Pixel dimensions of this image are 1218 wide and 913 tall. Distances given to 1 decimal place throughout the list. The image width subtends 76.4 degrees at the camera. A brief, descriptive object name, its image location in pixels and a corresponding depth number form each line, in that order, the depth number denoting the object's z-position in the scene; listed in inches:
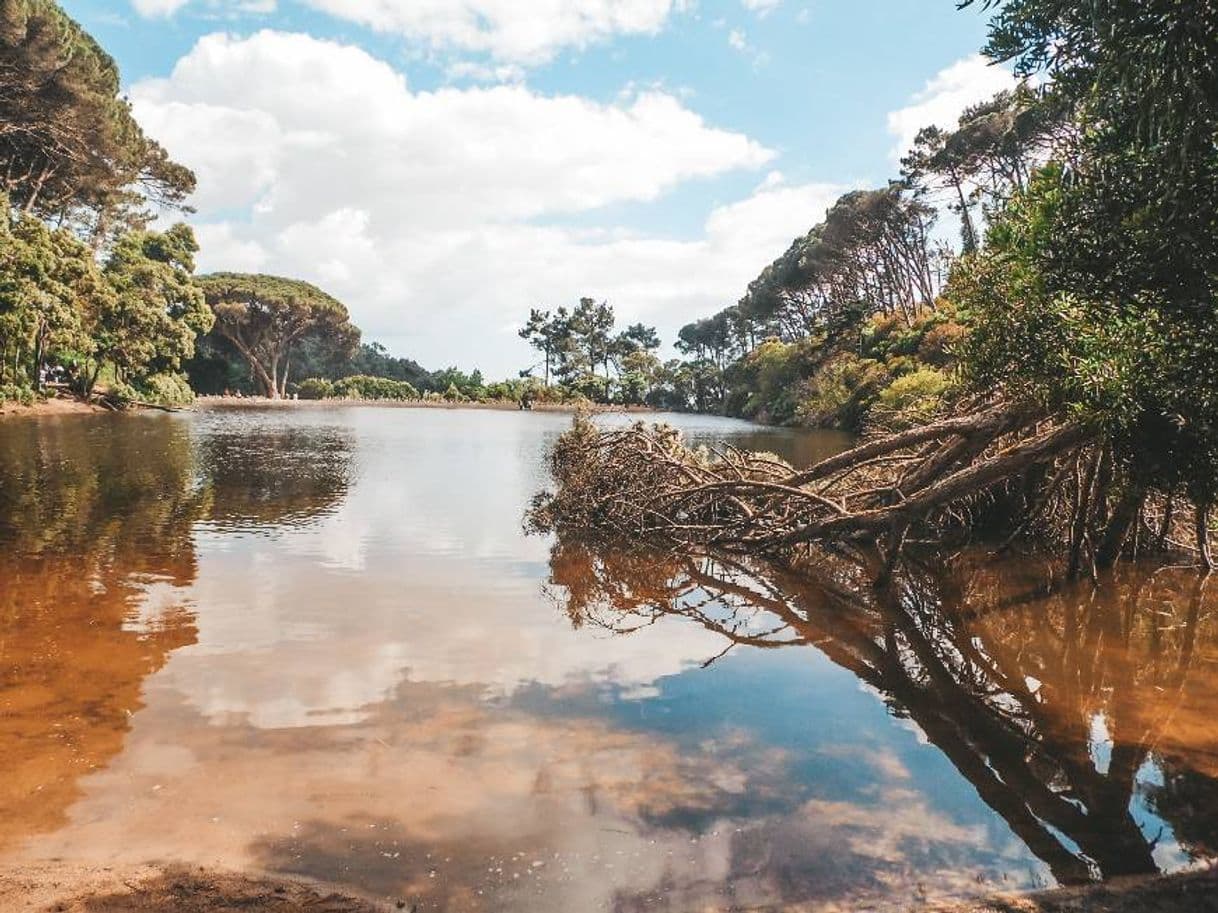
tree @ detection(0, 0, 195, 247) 1520.7
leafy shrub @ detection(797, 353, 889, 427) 2060.8
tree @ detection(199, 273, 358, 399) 3425.2
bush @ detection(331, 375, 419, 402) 4089.6
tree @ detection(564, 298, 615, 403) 4699.8
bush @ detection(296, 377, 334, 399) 3988.7
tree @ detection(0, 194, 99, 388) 1369.3
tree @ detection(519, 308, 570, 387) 4729.3
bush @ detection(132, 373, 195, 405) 2133.4
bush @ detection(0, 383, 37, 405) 1521.9
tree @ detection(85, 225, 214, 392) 1915.6
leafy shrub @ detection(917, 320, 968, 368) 1763.0
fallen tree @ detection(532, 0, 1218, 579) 217.3
